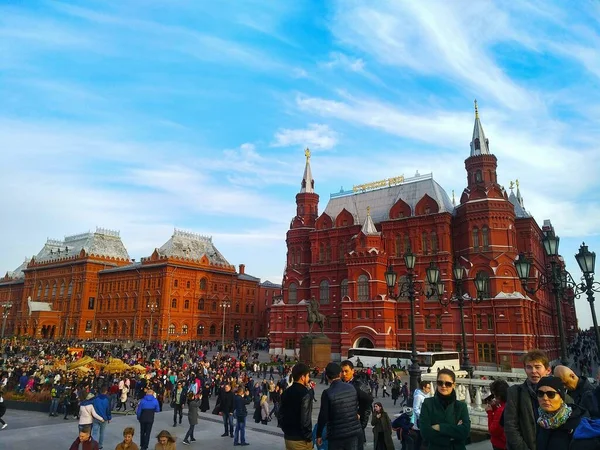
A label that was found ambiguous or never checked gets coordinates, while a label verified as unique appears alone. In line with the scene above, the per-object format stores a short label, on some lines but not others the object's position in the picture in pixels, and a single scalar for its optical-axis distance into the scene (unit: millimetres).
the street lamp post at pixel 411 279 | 18180
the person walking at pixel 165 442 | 7671
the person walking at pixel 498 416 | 6516
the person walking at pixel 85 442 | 7410
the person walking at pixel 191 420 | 13172
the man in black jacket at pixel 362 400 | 6789
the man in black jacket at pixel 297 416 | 6547
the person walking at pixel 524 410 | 5270
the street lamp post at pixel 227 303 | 76812
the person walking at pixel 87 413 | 10938
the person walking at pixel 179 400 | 16250
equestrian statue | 40881
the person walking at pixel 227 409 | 14281
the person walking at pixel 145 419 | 12086
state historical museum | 46062
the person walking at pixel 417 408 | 9562
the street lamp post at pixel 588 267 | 13025
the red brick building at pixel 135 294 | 71750
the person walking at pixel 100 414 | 11695
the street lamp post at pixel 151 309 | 68281
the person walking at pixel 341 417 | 6137
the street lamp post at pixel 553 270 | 13327
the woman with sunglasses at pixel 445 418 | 5336
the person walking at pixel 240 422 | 12852
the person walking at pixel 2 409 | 15751
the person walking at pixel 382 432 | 9008
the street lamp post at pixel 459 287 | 19422
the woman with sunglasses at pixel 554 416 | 4543
